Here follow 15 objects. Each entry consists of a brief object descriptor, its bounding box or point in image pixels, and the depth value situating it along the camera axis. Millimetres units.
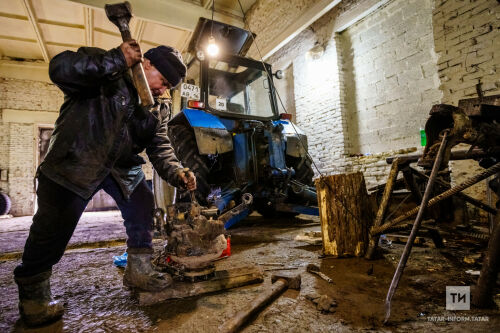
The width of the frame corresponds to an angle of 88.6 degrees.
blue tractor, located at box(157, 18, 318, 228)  3475
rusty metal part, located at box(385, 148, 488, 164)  1815
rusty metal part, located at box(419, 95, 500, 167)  1574
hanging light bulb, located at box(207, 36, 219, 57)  4172
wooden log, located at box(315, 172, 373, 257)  2393
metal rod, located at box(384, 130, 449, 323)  1266
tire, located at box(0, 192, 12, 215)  8823
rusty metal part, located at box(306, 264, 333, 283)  1834
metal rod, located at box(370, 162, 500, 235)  1612
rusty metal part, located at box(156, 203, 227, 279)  1682
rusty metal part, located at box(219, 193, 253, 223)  2010
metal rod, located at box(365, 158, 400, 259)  2242
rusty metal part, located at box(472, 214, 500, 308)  1341
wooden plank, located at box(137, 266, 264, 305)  1562
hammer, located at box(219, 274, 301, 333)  1188
